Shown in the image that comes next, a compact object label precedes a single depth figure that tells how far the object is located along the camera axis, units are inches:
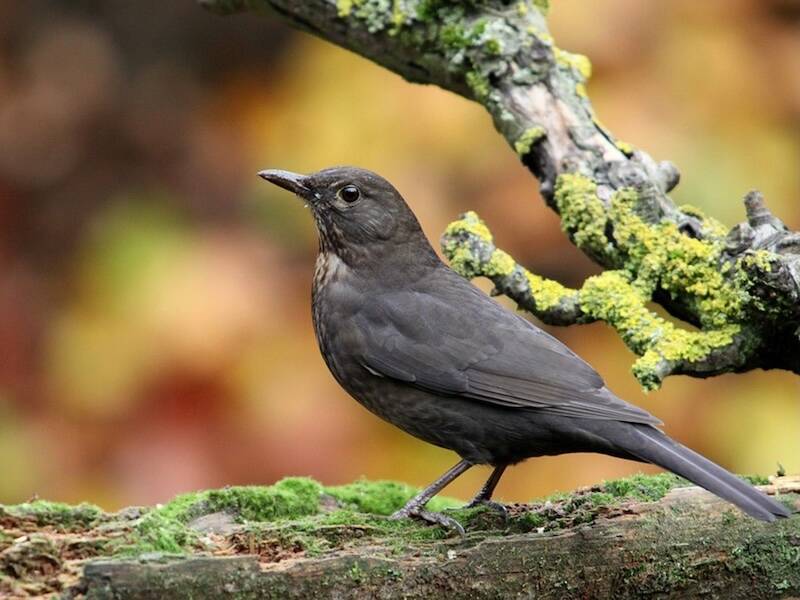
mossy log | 221.0
